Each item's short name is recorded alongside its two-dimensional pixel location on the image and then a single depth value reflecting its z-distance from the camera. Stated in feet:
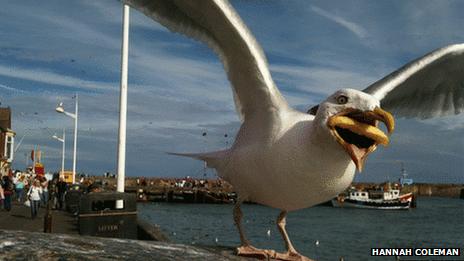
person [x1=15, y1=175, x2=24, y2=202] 81.25
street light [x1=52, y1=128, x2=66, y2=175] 128.41
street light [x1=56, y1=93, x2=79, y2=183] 88.83
